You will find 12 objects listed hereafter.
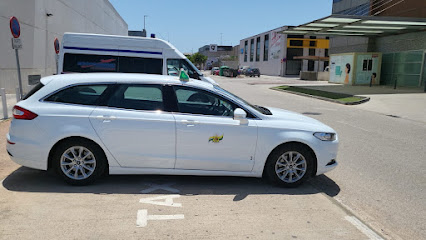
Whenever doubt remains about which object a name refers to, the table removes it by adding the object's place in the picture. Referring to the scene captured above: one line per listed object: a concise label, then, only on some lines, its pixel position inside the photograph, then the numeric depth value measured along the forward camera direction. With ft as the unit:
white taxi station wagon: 15.06
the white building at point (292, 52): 208.74
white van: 37.17
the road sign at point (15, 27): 30.72
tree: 370.94
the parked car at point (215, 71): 203.82
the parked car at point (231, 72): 169.99
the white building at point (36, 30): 50.88
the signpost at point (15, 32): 30.81
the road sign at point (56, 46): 49.52
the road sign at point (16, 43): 31.52
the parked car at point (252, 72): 178.81
